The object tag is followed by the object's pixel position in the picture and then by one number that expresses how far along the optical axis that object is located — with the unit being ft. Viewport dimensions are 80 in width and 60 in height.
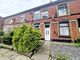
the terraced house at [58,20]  22.02
